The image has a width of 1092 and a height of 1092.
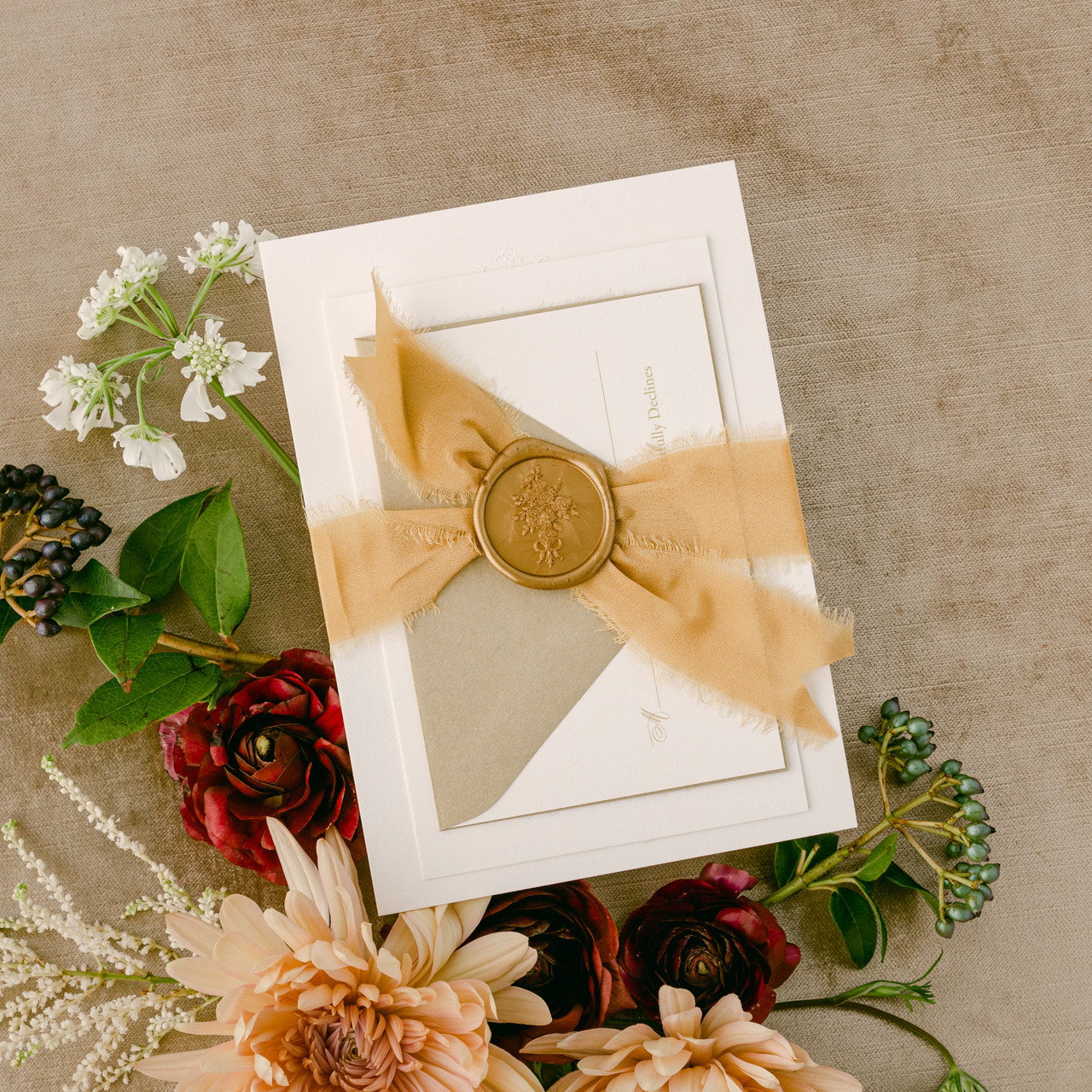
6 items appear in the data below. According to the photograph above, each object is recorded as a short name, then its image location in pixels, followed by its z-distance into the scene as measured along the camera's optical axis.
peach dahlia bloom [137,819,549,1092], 0.47
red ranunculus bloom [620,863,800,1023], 0.51
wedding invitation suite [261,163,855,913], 0.50
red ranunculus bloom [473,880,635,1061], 0.51
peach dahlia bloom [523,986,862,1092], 0.48
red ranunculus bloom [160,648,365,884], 0.51
